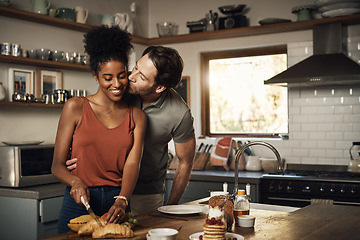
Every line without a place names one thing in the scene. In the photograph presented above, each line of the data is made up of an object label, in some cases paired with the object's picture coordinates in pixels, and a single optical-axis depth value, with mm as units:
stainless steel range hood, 4246
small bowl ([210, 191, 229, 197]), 2511
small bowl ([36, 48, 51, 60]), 4230
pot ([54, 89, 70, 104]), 4394
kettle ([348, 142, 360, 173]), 4426
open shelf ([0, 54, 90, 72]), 3982
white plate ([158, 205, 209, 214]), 2465
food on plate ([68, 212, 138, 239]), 1922
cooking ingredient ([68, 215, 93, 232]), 2016
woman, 2293
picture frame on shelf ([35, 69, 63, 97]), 4371
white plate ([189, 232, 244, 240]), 1882
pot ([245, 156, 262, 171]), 4949
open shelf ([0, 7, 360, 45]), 4156
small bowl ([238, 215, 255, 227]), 2221
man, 2686
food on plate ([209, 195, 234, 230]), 2160
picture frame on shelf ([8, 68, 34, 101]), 4145
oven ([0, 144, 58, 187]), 3768
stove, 4062
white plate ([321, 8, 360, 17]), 4457
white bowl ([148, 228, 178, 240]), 1816
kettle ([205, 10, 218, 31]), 5217
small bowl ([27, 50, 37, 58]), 4207
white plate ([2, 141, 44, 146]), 3941
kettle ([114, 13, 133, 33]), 5090
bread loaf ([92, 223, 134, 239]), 1916
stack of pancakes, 1830
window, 5203
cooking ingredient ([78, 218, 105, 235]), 1967
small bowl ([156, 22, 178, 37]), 5508
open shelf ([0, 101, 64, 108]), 3933
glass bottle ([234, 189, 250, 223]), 2303
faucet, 2375
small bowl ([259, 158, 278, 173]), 4867
